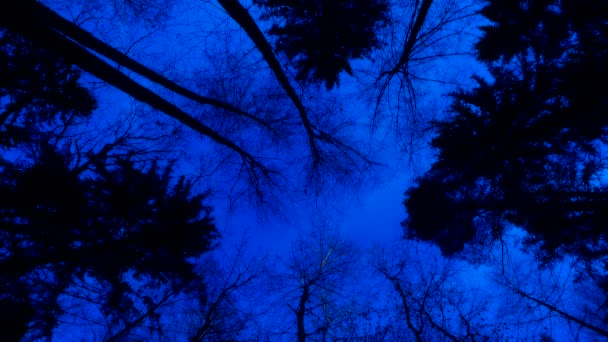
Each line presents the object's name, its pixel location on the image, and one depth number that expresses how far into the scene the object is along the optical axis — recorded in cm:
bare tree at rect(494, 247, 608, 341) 793
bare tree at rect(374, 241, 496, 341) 888
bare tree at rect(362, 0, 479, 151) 461
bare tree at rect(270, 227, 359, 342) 894
